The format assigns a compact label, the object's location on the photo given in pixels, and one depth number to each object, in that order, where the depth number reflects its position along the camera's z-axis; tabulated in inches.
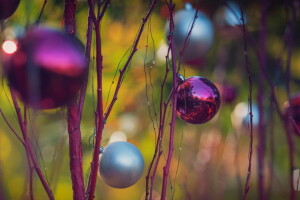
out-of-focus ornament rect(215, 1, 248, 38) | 68.1
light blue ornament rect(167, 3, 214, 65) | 60.8
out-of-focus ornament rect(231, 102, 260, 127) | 67.5
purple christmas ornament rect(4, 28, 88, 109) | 46.2
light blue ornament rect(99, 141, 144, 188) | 53.5
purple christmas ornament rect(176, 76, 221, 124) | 52.4
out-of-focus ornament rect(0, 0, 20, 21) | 49.2
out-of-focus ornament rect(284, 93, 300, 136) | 58.0
